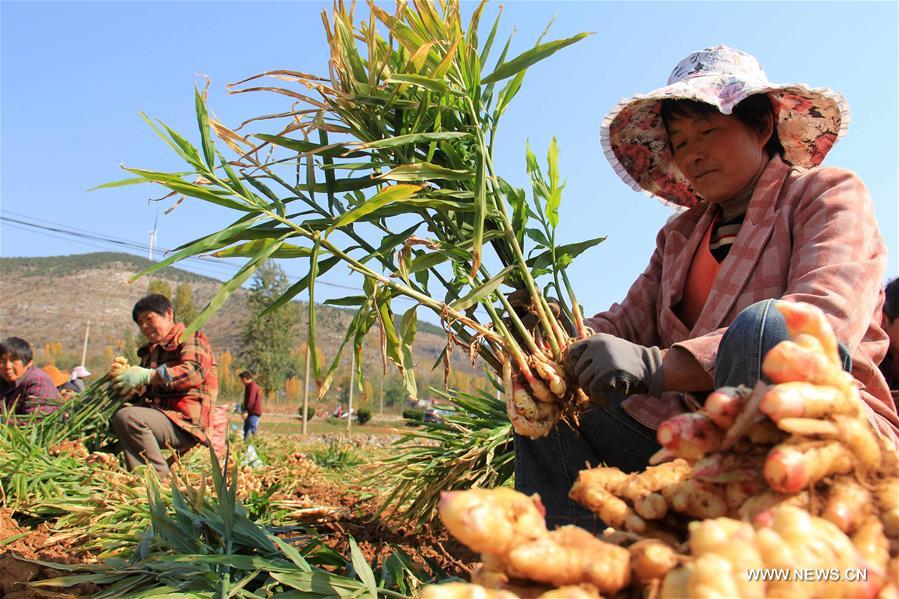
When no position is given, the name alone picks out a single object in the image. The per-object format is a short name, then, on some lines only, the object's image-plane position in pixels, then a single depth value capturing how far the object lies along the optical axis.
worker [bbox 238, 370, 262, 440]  9.79
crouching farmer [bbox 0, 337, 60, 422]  4.22
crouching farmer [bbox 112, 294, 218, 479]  3.37
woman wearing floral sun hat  1.25
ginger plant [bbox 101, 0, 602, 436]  1.53
